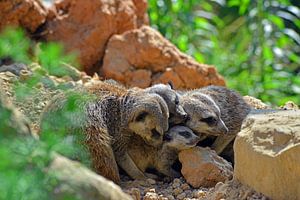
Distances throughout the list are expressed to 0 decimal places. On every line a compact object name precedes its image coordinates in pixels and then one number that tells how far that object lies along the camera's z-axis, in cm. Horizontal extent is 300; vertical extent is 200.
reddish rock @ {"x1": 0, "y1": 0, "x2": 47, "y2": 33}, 1369
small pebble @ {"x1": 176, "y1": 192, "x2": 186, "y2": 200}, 942
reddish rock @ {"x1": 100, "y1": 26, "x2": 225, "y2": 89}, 1426
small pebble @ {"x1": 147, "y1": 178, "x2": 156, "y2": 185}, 1010
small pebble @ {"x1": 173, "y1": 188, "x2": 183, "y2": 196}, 962
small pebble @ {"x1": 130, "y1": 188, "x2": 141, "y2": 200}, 901
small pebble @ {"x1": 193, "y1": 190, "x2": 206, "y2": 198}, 919
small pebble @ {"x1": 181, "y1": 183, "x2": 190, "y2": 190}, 973
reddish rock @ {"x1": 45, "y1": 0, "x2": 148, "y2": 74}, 1444
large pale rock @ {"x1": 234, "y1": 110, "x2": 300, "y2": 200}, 755
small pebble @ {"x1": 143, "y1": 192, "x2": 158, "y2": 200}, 894
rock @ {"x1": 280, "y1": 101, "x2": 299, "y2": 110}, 1147
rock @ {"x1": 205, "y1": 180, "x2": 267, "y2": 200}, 790
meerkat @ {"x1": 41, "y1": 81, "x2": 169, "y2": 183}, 957
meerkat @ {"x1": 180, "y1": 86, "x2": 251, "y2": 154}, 1041
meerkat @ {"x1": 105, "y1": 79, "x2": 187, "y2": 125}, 1030
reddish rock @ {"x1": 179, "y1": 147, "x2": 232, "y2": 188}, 965
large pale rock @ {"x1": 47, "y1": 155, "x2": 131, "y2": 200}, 573
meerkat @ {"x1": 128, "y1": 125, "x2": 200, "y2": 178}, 1023
